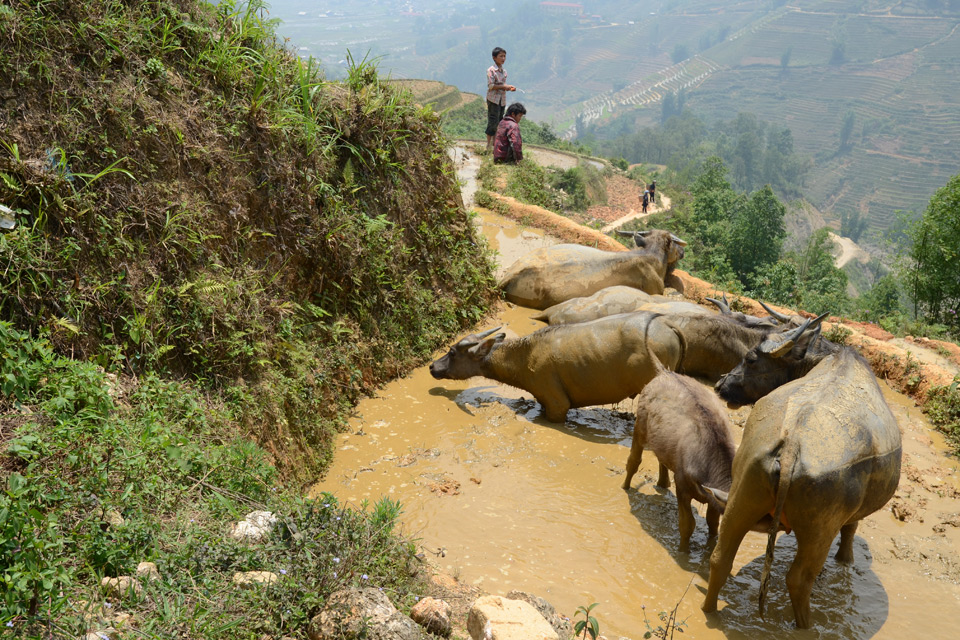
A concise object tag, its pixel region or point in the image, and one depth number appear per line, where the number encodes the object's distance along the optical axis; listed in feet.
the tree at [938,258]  44.47
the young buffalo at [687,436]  16.74
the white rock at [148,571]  10.87
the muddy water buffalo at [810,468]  13.60
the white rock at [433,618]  11.93
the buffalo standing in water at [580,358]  23.13
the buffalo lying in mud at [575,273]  33.01
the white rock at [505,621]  11.18
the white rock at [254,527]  12.67
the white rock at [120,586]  10.41
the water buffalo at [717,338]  23.89
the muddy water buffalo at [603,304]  28.58
